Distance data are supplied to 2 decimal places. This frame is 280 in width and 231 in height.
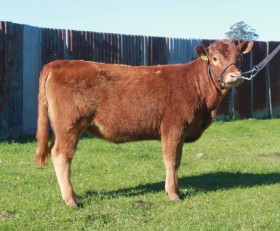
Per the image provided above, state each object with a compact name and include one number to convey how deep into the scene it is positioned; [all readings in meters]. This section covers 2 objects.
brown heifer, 6.33
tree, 62.53
